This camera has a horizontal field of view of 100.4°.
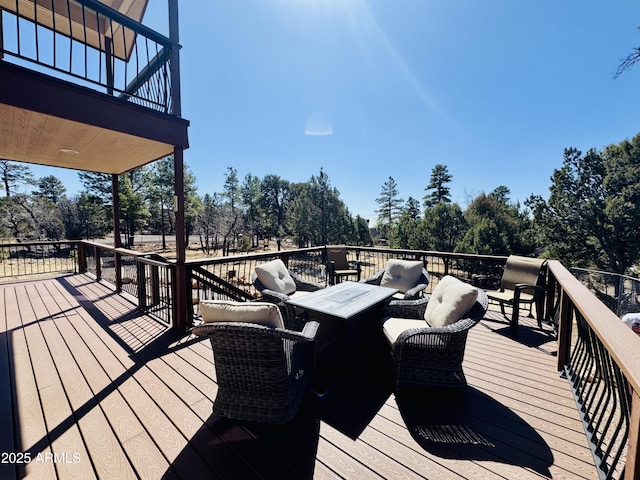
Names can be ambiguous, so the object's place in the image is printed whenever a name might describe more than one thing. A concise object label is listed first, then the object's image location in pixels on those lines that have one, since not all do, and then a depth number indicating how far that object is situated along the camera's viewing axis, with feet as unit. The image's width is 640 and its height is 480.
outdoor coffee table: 8.01
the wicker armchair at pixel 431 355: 7.01
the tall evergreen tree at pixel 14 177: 59.67
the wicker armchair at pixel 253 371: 5.64
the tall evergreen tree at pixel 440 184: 100.15
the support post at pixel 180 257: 12.01
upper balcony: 8.26
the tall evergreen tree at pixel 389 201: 114.52
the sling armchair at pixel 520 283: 11.43
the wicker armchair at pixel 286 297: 9.65
